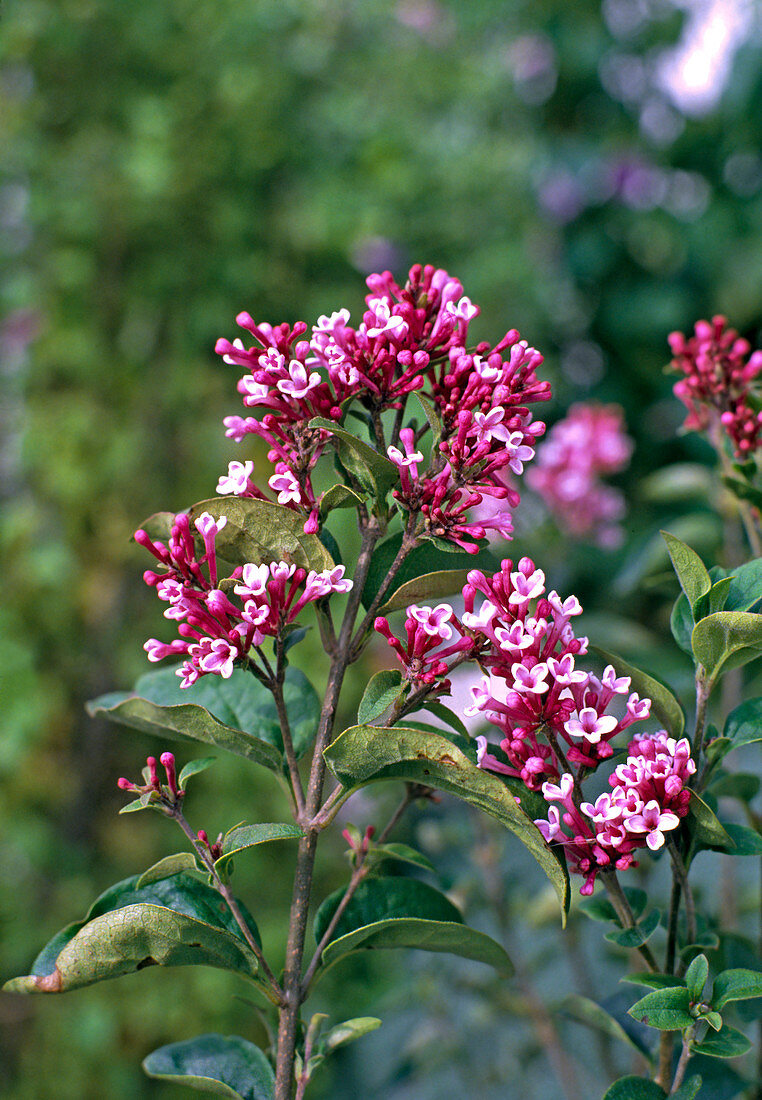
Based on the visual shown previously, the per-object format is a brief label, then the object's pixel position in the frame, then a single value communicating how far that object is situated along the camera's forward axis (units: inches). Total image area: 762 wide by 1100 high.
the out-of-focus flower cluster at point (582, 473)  39.2
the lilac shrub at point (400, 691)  20.6
